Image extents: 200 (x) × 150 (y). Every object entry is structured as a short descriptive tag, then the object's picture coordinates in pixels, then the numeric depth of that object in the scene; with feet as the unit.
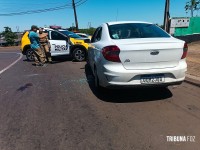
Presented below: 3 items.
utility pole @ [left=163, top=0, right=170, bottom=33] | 29.11
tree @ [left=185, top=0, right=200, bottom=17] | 82.41
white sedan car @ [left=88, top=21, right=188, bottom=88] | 9.17
